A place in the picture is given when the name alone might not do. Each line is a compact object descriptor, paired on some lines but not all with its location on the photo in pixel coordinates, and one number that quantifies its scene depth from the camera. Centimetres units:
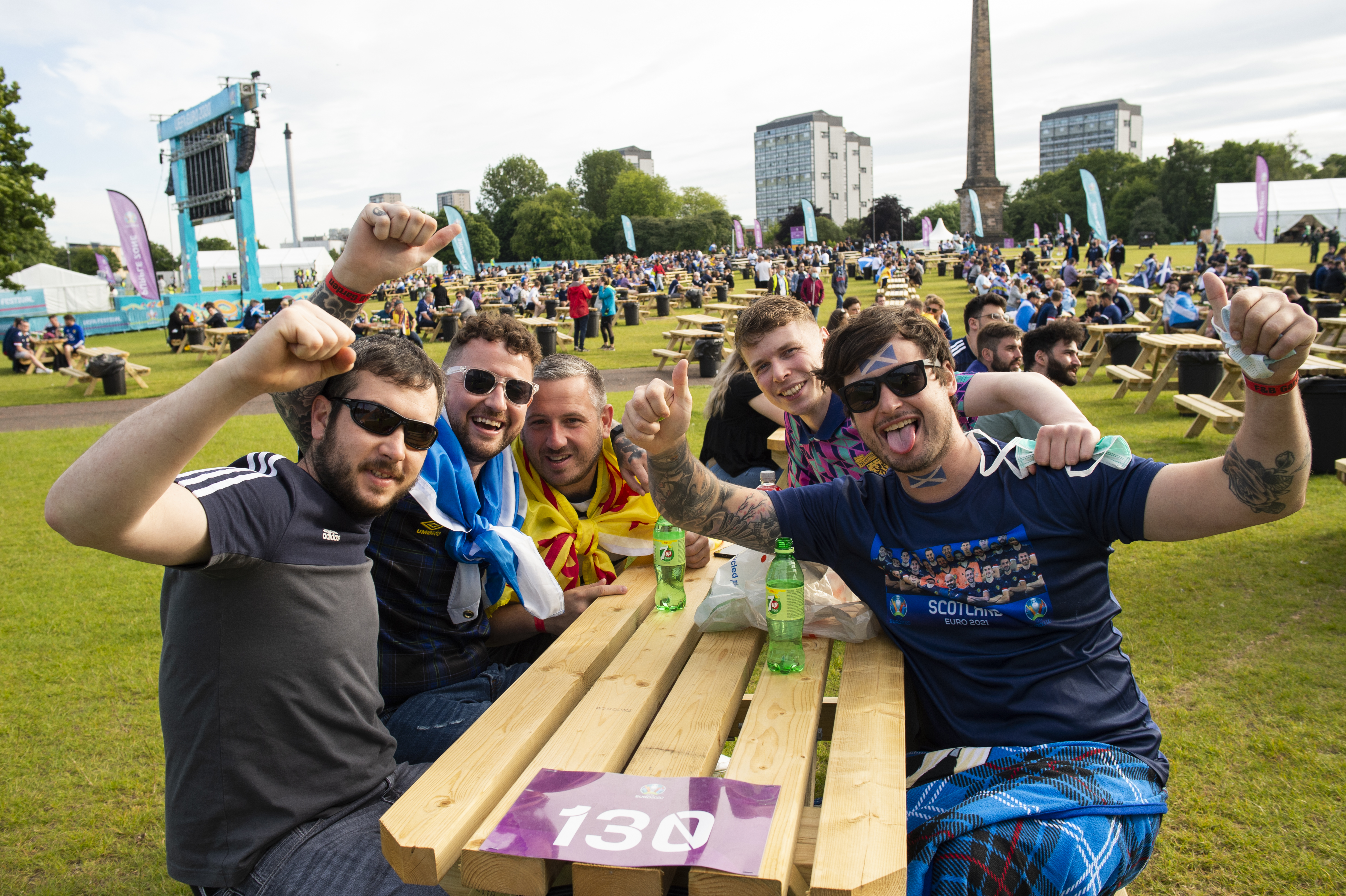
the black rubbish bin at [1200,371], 1111
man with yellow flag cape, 309
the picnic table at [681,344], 1669
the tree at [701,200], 10950
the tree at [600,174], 10556
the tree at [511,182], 10431
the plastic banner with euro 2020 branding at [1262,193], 2786
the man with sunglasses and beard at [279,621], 159
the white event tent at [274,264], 6091
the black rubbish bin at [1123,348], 1416
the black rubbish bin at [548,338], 2103
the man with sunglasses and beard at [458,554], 246
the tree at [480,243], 8038
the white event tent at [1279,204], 4625
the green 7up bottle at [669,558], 293
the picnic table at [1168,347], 1094
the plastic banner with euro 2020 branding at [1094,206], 2873
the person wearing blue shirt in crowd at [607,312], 2119
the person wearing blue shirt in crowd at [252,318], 2194
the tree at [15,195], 2583
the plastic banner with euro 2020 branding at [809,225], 4684
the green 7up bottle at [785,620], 230
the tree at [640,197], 9725
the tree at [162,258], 10950
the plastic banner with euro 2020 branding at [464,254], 2488
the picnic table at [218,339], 2152
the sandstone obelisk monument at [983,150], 6222
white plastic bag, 245
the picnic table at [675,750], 150
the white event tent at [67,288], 3628
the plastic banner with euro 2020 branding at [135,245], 2481
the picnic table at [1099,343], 1421
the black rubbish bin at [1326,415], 744
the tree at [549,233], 8406
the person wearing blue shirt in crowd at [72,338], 2000
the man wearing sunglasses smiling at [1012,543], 181
